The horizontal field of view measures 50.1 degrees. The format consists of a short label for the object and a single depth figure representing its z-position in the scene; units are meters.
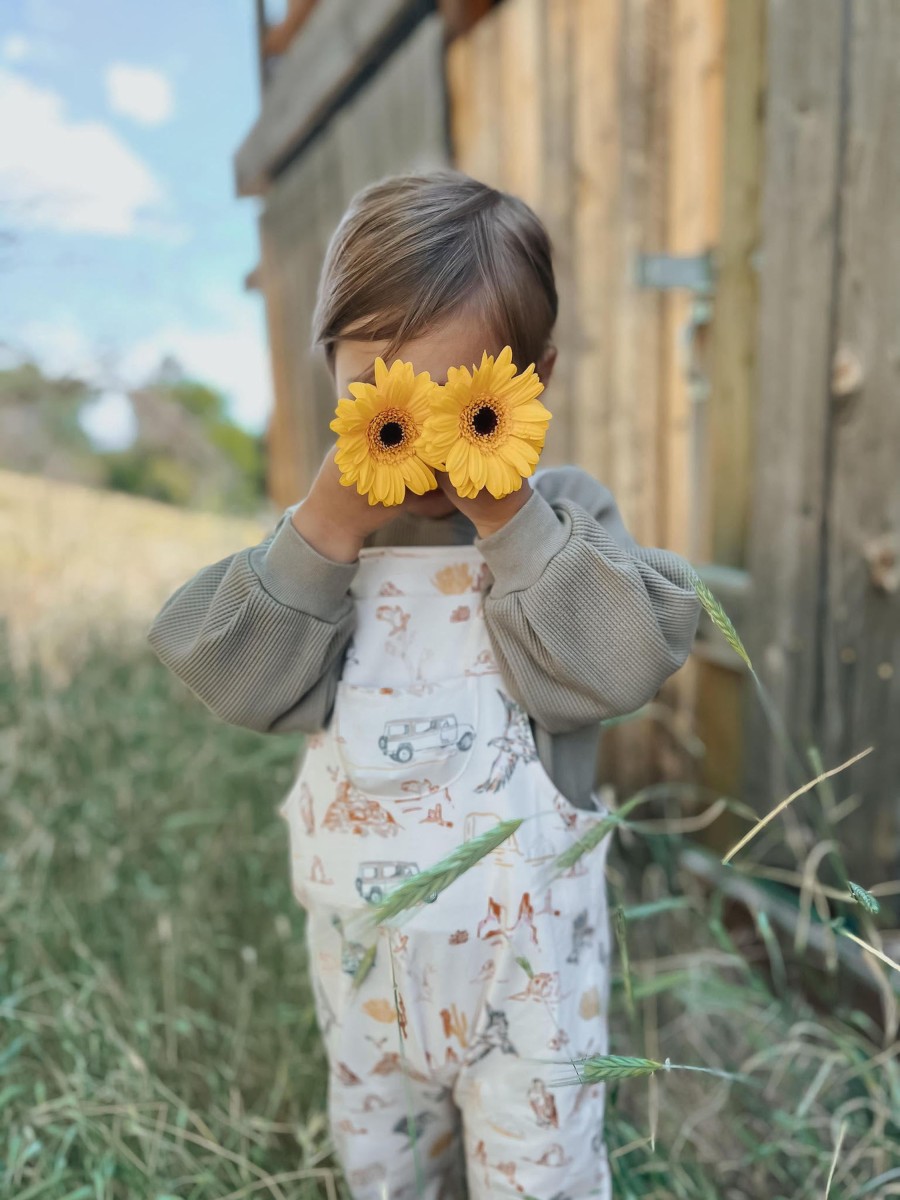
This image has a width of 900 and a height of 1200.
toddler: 0.92
